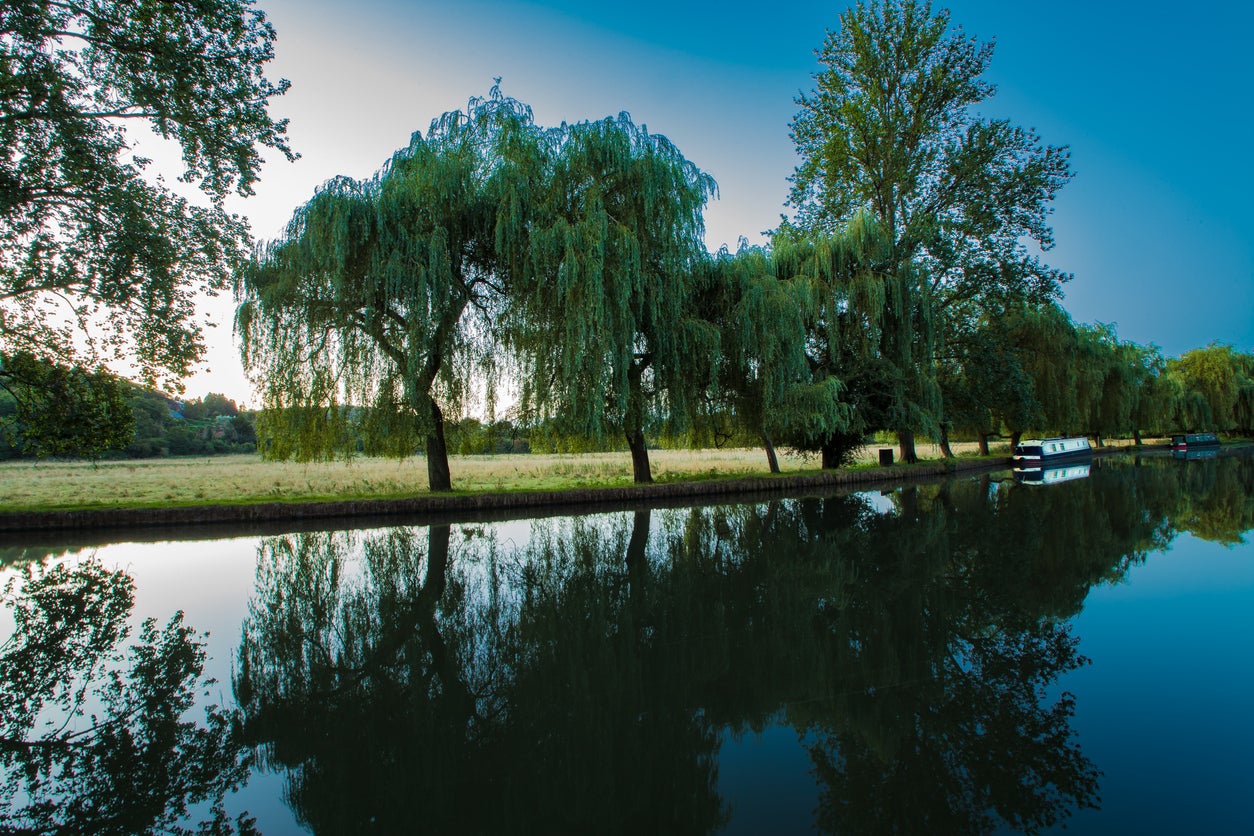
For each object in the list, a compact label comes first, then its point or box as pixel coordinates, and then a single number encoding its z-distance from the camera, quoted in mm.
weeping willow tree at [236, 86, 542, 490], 11664
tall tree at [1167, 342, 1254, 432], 39625
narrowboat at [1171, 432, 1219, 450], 31530
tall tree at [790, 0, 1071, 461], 19578
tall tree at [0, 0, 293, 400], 8523
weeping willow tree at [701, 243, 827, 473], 14781
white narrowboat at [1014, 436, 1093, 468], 23438
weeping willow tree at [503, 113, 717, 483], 12055
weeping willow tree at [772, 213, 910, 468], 18094
